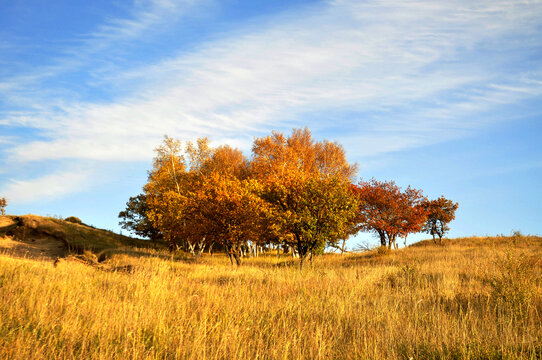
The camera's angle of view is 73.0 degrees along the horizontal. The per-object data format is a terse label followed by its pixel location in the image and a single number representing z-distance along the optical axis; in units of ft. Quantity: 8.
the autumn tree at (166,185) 127.54
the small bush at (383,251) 98.32
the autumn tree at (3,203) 169.94
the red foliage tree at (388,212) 133.39
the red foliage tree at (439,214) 159.08
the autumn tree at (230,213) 91.45
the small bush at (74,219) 147.94
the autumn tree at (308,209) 84.07
